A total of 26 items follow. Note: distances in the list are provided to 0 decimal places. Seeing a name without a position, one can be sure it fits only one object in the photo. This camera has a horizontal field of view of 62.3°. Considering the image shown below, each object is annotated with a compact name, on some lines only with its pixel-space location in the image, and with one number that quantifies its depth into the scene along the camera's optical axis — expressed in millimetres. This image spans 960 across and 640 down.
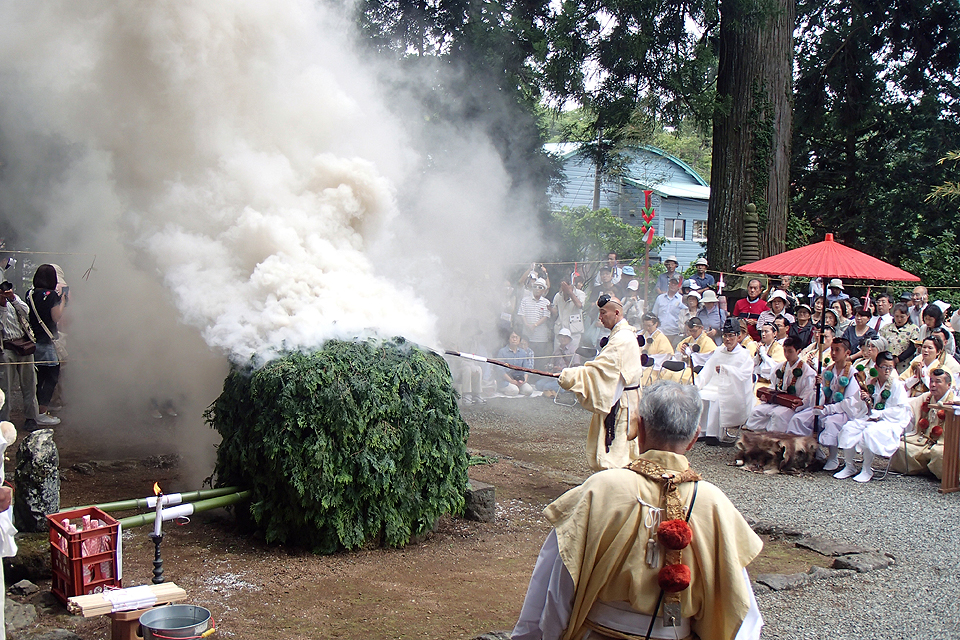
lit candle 3948
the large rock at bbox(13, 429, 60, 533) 4699
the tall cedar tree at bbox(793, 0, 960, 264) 14906
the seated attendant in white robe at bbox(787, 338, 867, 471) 8406
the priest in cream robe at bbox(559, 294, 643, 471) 5953
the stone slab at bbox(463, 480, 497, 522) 6117
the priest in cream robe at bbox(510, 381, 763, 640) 2387
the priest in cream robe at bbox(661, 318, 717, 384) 10633
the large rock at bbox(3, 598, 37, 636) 3900
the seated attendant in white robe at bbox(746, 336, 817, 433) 8977
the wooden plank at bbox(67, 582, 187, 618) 3572
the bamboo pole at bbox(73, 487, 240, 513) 4262
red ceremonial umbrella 8805
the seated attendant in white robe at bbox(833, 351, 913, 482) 8000
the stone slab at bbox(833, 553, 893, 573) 5379
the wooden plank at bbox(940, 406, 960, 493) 7438
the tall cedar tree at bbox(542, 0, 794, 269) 11109
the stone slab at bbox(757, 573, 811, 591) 4957
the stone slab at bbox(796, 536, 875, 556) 5738
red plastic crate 4070
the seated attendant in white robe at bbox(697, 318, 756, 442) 9523
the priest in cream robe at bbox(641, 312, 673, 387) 10781
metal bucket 3381
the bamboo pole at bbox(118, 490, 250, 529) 4199
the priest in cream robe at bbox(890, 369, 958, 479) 8039
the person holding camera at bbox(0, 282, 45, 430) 8992
